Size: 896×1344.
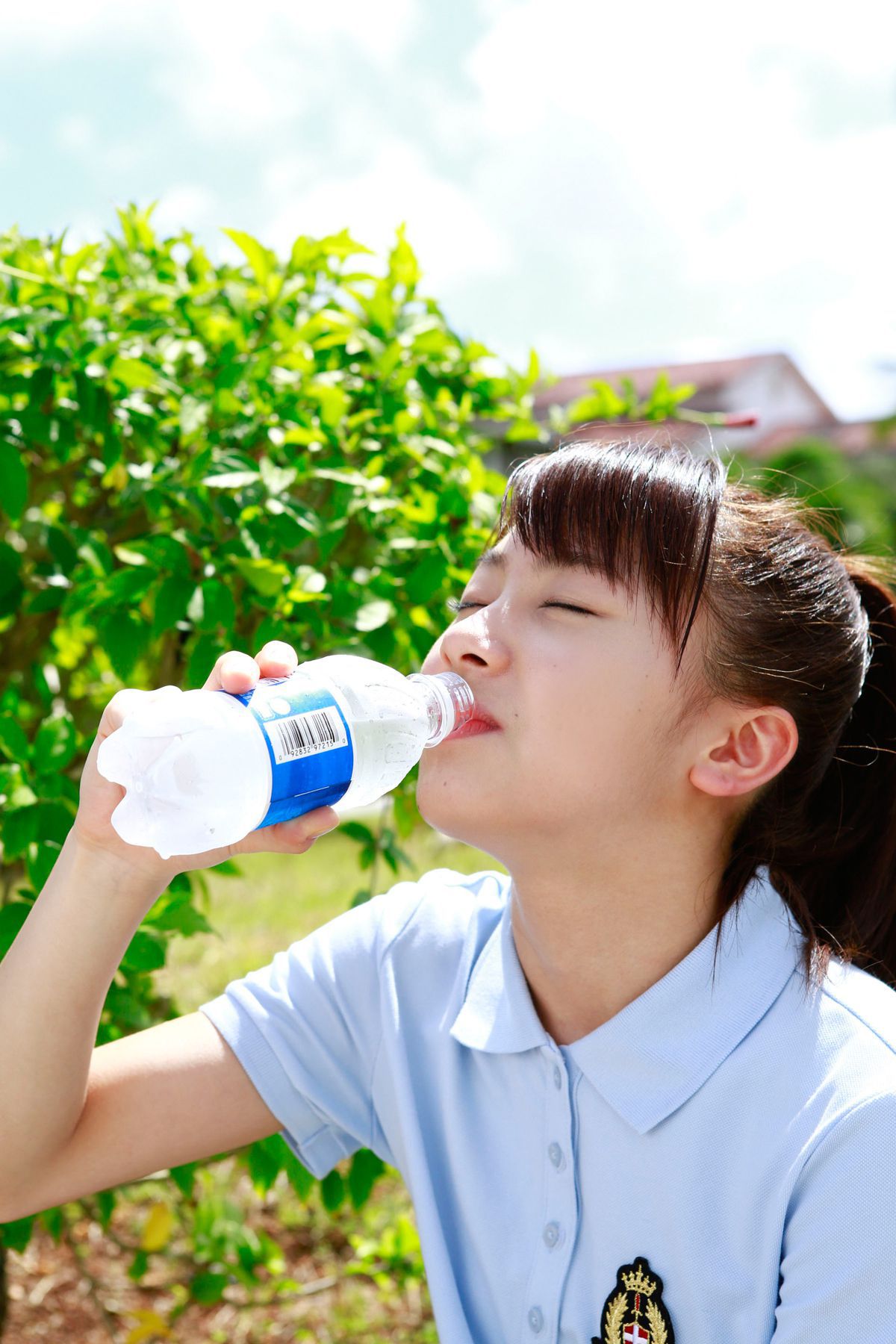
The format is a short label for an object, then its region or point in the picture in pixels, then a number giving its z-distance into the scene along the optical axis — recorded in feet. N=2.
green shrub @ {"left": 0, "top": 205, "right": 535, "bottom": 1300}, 6.50
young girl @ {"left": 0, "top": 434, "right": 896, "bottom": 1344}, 4.89
